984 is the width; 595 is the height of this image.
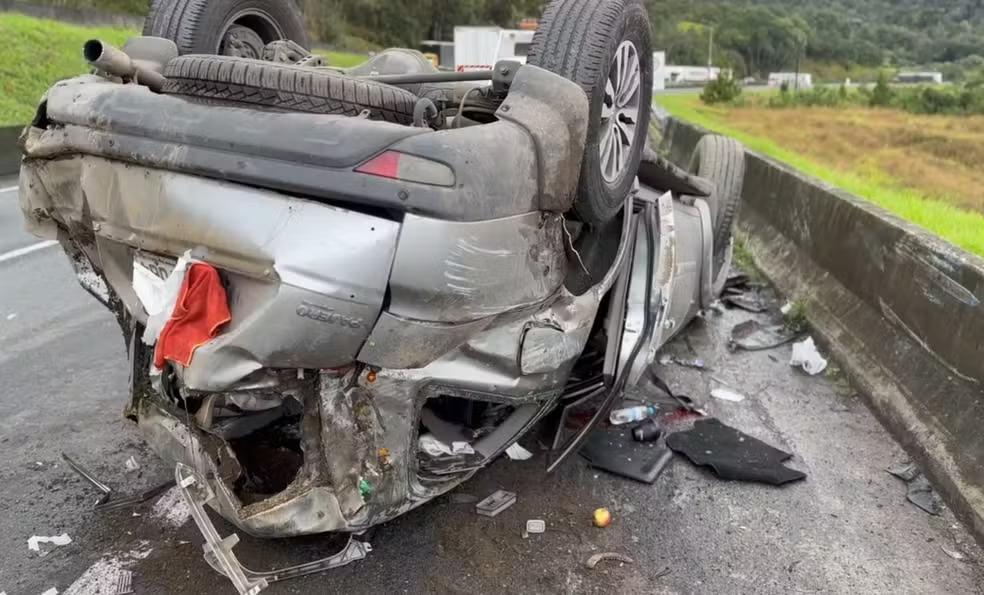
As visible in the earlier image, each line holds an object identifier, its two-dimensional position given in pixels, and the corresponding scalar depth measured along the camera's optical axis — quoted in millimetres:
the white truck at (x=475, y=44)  20531
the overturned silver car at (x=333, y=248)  2215
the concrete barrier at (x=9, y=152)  11320
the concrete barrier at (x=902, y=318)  3328
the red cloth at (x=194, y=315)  2225
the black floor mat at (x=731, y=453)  3379
